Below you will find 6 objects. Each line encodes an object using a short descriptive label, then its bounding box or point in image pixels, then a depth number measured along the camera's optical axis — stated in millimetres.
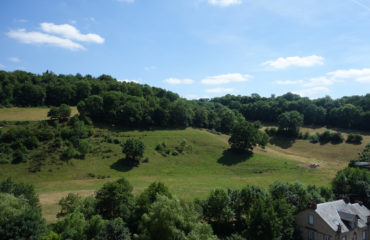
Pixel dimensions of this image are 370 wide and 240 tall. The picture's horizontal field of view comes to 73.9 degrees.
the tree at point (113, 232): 25969
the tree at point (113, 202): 34447
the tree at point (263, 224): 29188
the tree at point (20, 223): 26078
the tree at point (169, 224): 26439
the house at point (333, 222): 30859
